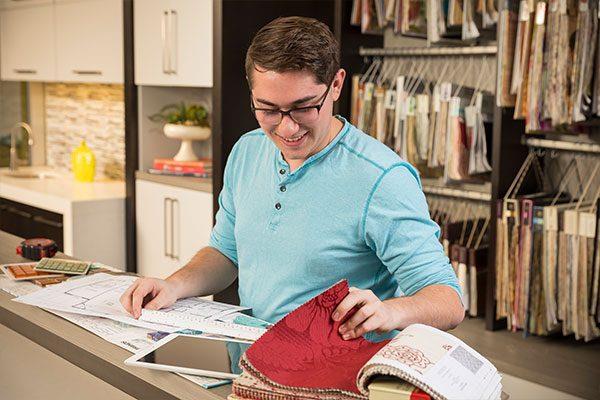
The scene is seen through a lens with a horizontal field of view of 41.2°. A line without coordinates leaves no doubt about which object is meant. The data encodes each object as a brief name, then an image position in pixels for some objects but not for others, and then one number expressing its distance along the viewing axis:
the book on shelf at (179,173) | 4.29
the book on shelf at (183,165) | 4.32
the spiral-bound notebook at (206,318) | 1.59
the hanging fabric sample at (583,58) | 2.96
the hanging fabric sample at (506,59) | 3.23
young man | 1.62
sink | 5.45
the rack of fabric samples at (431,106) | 3.48
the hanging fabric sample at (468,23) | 3.43
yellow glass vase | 5.03
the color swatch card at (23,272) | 2.08
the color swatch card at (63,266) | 2.13
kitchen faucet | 5.59
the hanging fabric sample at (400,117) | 3.70
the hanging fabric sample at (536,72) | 3.09
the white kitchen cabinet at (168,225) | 4.11
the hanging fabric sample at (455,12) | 3.48
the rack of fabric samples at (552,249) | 3.08
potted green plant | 4.43
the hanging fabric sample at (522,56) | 3.14
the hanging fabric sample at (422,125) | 3.62
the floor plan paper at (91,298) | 1.71
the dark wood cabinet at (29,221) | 4.57
